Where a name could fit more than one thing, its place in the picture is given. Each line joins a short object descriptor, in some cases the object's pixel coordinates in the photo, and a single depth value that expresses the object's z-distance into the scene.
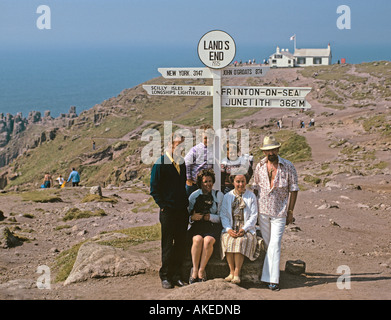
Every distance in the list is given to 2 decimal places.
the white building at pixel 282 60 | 114.75
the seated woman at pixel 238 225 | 8.52
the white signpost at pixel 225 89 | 9.34
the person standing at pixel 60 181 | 34.84
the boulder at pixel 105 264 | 9.37
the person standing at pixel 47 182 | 34.84
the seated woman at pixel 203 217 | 8.64
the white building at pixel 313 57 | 113.56
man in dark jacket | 8.60
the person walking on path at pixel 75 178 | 33.19
